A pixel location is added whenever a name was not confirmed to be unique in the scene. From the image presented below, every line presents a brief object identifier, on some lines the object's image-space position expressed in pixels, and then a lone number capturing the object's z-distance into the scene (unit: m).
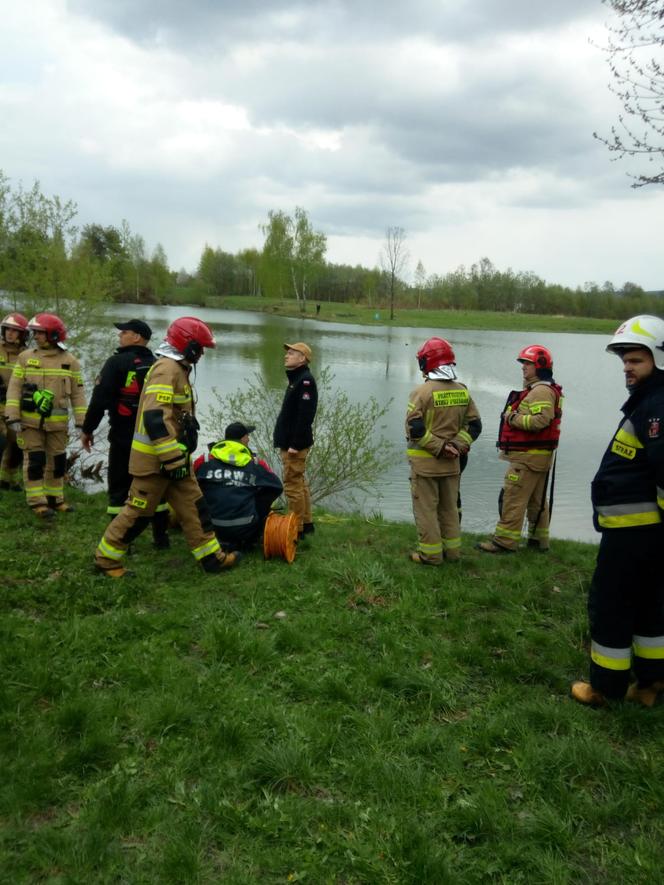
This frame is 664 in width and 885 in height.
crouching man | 6.13
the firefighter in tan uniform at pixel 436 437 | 6.02
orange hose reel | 6.11
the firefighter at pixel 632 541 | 3.53
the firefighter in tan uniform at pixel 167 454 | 5.17
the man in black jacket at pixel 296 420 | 6.70
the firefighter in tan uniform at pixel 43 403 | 7.22
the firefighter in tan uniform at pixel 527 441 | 6.42
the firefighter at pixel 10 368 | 8.20
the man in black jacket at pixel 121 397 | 6.12
